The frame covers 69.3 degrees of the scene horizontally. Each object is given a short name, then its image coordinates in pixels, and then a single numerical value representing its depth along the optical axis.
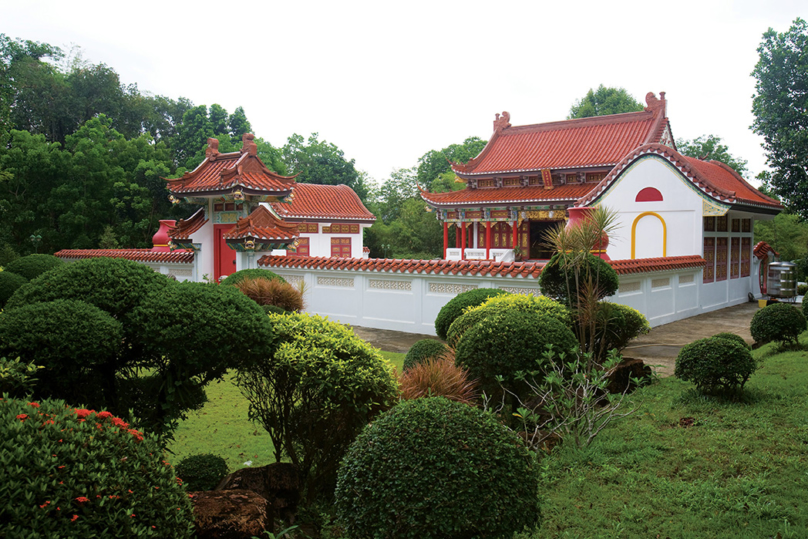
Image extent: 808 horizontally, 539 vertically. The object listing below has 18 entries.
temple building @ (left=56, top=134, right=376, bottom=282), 14.66
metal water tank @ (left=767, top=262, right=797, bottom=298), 15.27
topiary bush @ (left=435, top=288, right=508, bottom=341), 8.27
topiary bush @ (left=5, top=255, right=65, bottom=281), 14.23
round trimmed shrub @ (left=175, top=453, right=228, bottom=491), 3.99
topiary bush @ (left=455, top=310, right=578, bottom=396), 5.71
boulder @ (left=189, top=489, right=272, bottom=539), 2.99
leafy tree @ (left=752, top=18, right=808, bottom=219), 15.86
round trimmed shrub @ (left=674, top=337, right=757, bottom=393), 5.88
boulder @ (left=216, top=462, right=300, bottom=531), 3.71
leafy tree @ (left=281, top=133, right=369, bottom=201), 42.72
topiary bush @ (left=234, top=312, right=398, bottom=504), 3.94
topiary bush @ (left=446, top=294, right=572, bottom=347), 6.59
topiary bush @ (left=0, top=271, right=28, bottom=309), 12.80
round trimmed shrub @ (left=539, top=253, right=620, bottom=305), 8.00
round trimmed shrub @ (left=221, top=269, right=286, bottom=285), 11.55
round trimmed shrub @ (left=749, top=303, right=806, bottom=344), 8.60
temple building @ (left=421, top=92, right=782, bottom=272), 14.98
